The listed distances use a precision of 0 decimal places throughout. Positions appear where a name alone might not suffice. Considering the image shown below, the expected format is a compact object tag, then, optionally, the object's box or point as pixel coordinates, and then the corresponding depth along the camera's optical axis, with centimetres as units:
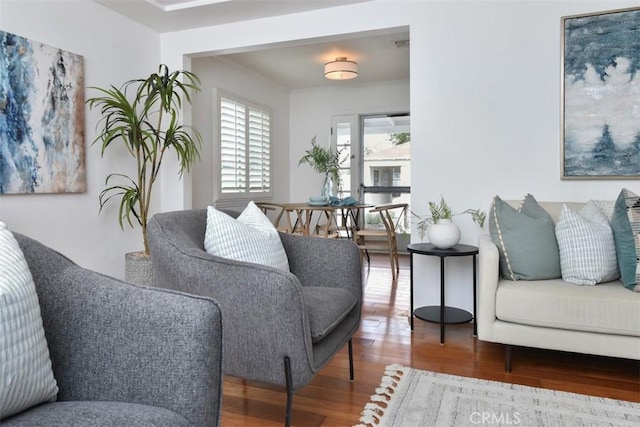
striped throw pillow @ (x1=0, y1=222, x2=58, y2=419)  84
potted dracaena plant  327
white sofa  212
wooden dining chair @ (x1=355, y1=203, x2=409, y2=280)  471
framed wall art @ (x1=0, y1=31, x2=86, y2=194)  272
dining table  447
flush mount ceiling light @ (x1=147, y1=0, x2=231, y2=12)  343
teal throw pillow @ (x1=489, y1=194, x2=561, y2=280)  242
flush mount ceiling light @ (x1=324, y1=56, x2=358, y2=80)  509
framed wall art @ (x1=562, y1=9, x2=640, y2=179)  277
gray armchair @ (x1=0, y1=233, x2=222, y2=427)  96
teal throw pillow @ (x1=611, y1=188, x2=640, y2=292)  221
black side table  277
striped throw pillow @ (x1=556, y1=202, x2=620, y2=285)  231
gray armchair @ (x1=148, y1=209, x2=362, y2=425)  157
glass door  651
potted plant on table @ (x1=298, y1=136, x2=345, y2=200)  533
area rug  181
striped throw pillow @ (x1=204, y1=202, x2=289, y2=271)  193
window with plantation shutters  528
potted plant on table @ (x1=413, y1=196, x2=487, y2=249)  288
